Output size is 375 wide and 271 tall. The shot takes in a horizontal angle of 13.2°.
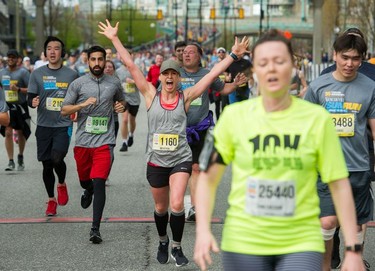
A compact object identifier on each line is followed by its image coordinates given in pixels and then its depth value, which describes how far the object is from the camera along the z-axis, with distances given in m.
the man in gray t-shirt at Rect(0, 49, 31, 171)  23.95
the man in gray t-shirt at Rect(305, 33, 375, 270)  10.99
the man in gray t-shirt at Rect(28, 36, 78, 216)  17.15
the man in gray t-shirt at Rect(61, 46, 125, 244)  15.31
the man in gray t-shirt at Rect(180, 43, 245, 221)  16.50
